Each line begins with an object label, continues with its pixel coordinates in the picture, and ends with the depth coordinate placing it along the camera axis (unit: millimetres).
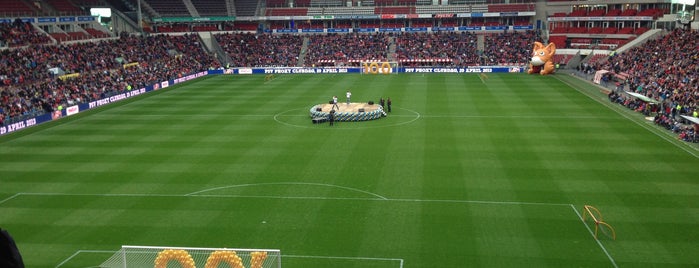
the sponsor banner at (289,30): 94062
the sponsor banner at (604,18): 72544
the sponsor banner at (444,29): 92062
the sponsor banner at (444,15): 92062
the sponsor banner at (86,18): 70569
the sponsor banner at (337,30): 93756
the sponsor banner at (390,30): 92500
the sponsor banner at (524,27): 89362
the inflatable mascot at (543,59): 64188
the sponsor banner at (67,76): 54800
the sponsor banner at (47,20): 64100
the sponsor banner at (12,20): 60616
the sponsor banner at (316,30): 94562
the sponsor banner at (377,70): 72938
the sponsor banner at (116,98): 50672
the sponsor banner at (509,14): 89562
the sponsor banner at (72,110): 46806
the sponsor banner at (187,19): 92188
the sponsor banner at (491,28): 89988
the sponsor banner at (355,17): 94000
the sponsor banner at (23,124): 39884
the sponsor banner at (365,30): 93312
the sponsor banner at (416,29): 92062
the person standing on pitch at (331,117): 40031
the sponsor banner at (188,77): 66475
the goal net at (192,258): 16000
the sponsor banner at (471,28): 90500
